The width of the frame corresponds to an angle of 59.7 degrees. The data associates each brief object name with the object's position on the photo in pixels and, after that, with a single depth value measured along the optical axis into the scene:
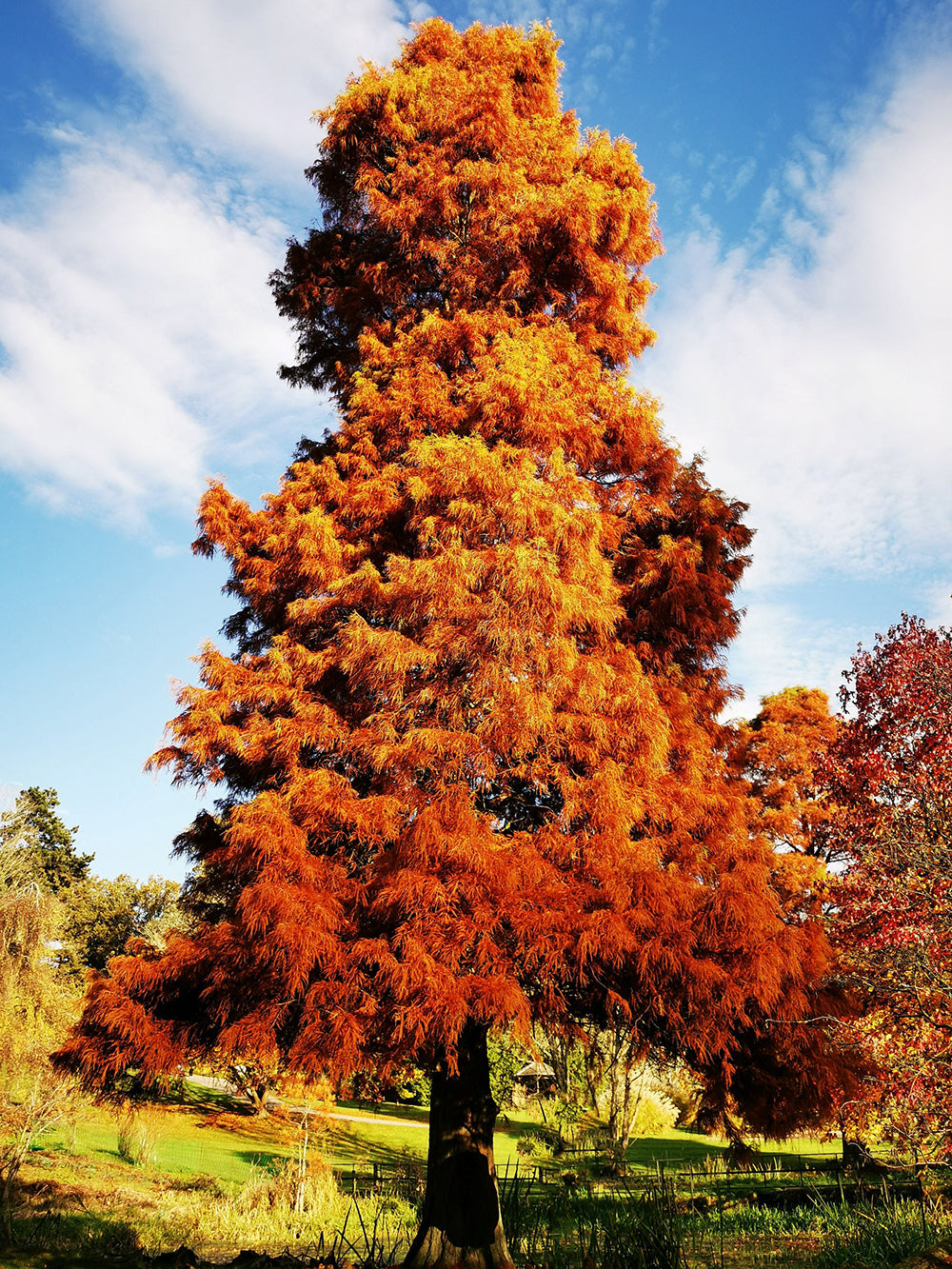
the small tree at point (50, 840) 42.44
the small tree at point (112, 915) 38.31
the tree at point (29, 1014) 13.05
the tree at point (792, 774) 14.43
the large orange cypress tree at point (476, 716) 6.02
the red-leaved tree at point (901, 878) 8.02
